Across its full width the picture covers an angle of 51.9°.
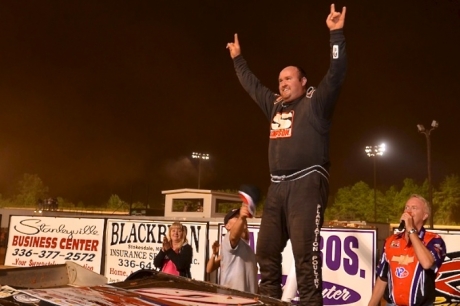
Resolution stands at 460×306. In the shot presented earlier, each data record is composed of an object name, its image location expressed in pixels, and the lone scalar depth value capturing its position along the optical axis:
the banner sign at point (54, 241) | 9.08
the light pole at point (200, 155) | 61.11
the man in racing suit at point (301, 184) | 3.26
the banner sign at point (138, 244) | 7.78
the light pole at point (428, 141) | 32.03
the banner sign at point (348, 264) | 5.86
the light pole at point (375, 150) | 46.24
